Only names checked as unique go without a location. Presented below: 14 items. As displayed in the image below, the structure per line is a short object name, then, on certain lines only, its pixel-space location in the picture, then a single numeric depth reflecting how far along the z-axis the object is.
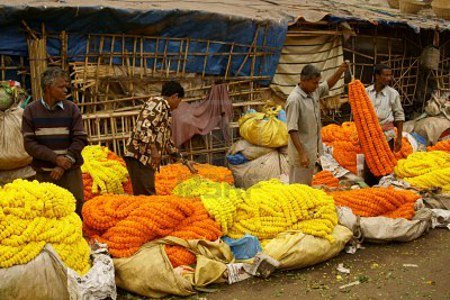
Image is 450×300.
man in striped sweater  5.22
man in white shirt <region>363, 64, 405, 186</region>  7.62
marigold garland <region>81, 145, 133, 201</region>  6.92
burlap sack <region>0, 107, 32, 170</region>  6.89
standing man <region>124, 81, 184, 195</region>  6.01
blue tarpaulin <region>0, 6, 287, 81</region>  7.72
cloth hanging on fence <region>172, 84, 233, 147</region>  8.87
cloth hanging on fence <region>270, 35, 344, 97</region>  9.92
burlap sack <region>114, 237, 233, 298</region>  4.90
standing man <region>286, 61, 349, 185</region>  6.20
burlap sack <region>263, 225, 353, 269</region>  5.34
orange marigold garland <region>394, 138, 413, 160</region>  8.53
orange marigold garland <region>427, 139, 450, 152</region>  8.86
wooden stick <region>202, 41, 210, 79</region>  8.97
